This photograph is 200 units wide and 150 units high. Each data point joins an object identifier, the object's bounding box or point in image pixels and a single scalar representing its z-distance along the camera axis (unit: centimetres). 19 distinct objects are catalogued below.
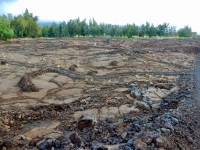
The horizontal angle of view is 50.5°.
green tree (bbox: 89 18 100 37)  4093
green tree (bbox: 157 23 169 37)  3831
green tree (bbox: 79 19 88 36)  4106
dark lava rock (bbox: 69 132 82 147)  363
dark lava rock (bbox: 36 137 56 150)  359
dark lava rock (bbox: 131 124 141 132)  399
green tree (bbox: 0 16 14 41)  2342
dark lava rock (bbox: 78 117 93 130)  444
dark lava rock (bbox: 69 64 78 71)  994
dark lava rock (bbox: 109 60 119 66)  1104
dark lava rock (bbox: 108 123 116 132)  428
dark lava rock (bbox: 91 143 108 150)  331
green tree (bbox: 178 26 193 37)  3775
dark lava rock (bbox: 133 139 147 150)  315
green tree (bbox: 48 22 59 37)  4359
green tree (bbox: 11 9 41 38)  3146
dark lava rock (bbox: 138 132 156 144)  330
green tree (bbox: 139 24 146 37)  3847
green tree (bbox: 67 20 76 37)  4138
